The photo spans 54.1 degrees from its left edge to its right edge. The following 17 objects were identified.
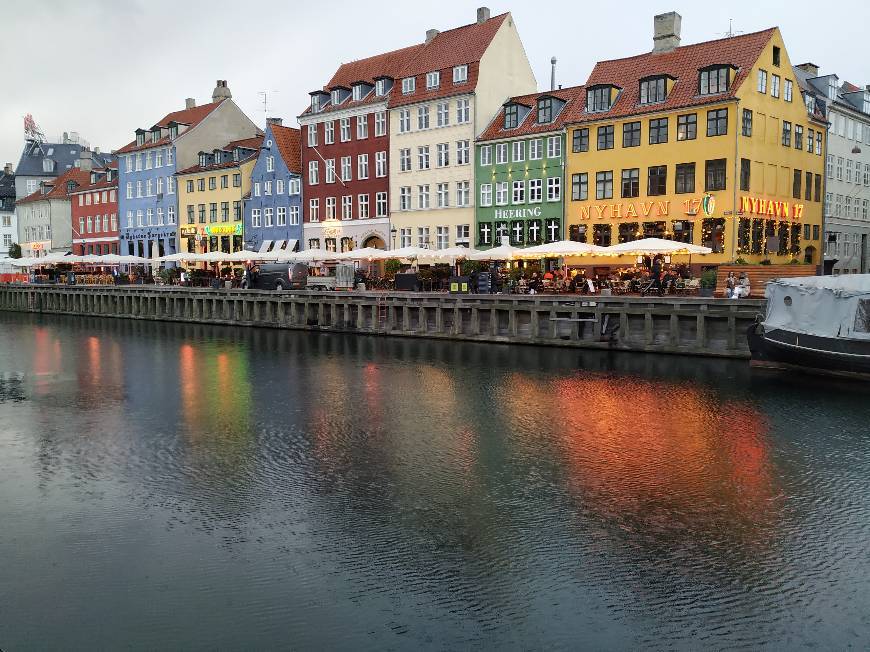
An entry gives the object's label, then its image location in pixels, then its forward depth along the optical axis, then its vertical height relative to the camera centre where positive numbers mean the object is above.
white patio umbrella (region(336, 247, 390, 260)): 47.00 +0.92
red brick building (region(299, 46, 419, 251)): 65.94 +9.25
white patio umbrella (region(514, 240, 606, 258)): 38.72 +0.93
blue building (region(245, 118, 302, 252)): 71.88 +6.43
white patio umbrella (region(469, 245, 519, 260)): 41.22 +0.81
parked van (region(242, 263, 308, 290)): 51.03 -0.38
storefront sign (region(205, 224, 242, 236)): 76.56 +3.77
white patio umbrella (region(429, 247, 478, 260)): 43.74 +0.89
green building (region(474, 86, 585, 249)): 56.00 +6.74
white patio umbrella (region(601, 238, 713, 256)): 36.00 +0.92
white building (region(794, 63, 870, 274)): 58.00 +7.04
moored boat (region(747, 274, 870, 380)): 24.67 -1.73
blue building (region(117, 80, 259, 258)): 82.56 +10.93
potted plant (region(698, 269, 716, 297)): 35.09 -0.61
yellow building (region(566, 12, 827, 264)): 47.81 +7.03
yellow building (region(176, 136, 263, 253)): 76.75 +6.80
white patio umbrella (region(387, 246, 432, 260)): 44.49 +0.92
